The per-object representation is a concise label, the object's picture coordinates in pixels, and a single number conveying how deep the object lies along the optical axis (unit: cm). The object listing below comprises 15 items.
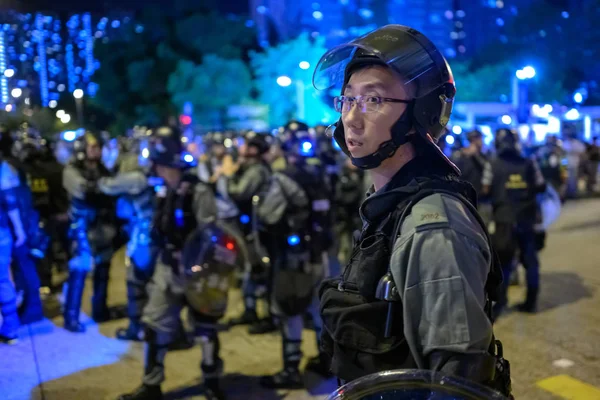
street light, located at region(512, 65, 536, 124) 1591
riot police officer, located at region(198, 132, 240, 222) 645
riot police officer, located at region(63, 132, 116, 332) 608
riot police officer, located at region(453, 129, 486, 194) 701
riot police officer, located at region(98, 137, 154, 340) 498
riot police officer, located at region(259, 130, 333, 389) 467
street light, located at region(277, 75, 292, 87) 3018
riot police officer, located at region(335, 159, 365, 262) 751
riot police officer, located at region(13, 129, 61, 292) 743
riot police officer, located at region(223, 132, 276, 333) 630
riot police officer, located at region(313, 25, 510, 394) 150
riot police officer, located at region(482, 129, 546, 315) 616
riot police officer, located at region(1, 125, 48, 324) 564
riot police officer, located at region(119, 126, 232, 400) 416
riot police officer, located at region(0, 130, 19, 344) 535
